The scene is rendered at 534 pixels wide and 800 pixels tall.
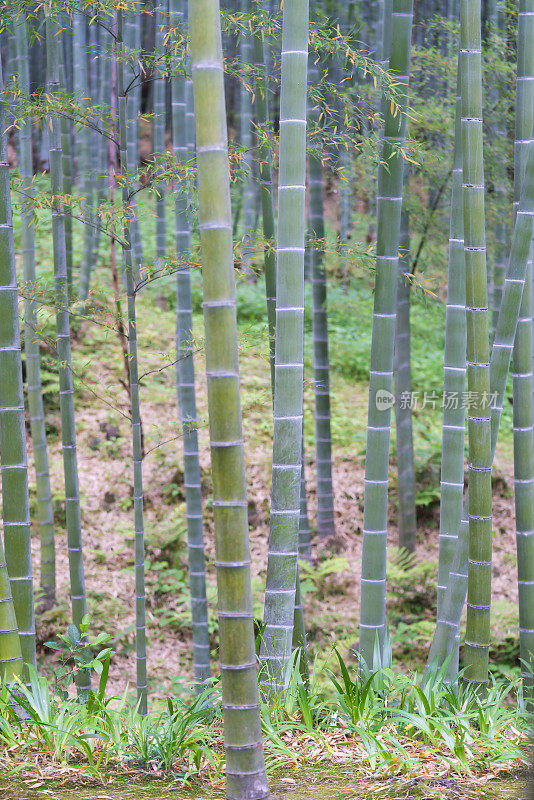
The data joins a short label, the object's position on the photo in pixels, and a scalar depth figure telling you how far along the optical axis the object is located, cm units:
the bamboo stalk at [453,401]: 292
